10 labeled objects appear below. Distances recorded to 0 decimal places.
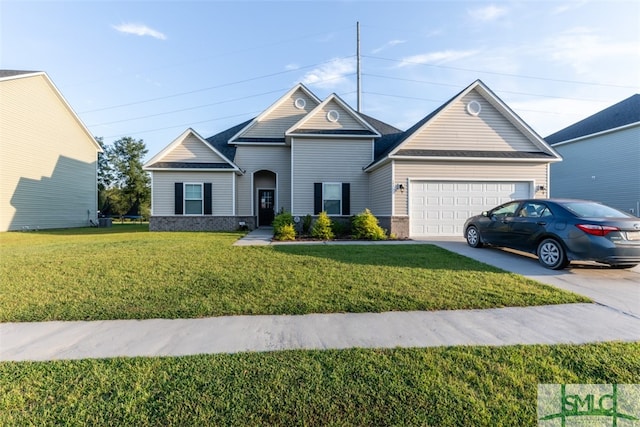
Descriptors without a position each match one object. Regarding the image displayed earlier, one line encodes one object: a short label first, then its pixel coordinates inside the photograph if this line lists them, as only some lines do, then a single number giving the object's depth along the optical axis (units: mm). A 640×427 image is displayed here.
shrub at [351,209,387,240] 10645
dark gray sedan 5309
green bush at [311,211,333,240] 10953
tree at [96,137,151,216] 36044
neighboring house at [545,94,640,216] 15750
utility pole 20953
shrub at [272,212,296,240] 10594
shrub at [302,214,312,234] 12336
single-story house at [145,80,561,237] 11055
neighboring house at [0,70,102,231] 14742
